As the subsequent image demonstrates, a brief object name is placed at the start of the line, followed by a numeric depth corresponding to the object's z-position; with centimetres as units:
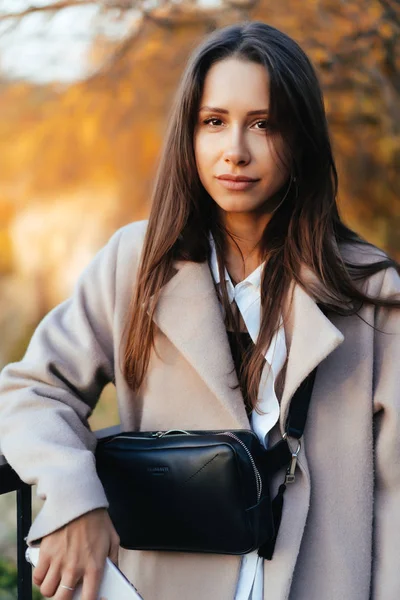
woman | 182
